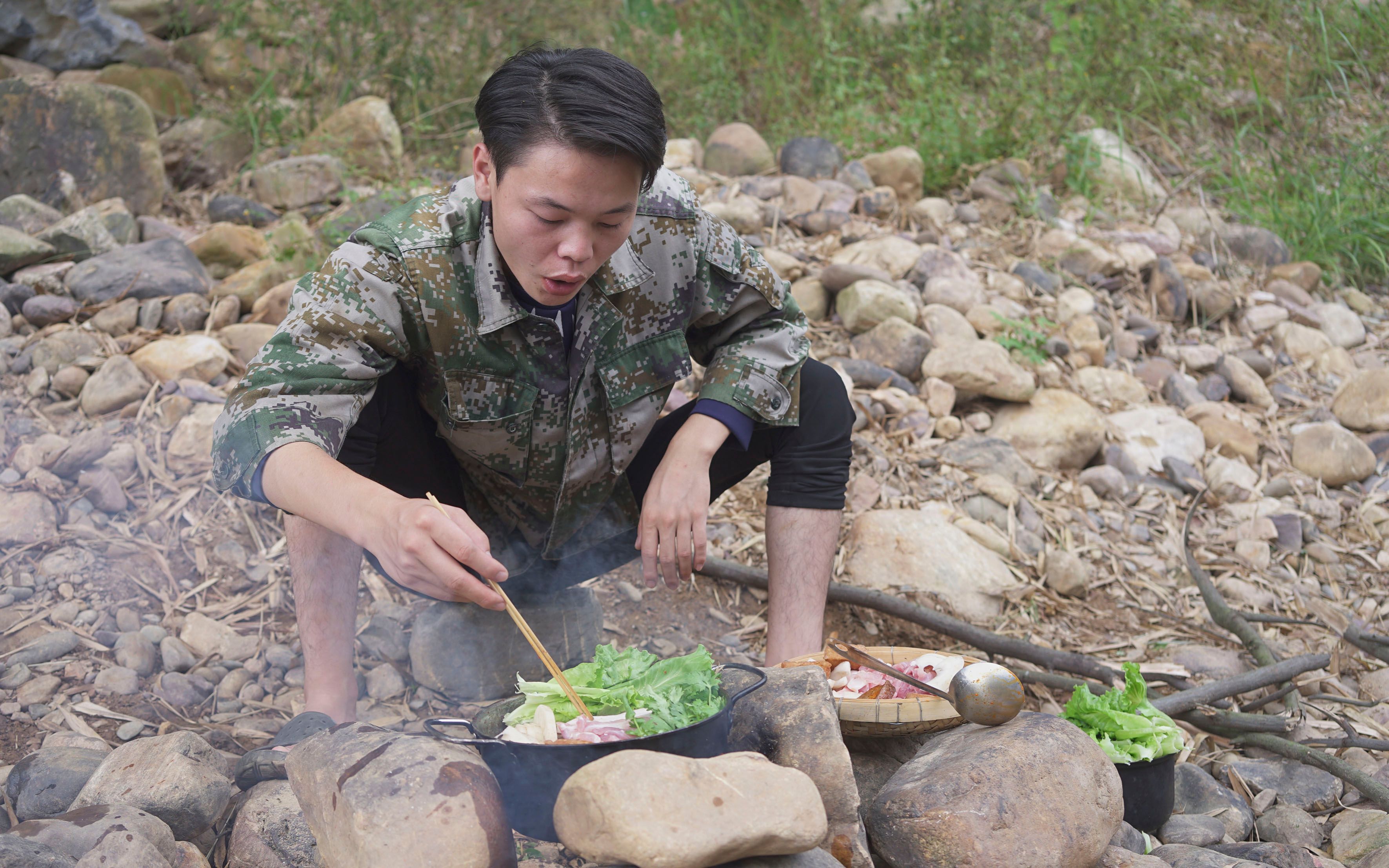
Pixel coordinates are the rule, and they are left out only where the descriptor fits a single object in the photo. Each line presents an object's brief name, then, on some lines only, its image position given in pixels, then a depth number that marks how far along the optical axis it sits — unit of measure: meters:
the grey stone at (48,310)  4.04
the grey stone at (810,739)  1.97
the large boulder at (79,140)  4.82
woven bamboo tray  2.23
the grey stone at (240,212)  5.11
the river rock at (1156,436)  4.64
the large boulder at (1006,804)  1.91
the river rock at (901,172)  5.87
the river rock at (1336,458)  4.62
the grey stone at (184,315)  4.16
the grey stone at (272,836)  1.91
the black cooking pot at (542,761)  1.78
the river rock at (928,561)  3.60
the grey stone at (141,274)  4.20
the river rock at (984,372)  4.49
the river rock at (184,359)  3.88
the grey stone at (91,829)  1.77
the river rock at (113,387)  3.71
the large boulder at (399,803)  1.63
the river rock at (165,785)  1.97
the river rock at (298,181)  5.24
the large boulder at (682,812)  1.60
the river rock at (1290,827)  2.50
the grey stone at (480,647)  2.94
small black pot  2.38
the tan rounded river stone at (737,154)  5.96
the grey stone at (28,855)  1.62
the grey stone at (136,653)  2.88
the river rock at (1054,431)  4.45
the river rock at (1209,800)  2.53
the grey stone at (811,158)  5.96
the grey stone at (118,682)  2.78
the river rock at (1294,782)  2.68
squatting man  2.09
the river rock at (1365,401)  4.95
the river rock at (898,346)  4.62
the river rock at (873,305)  4.73
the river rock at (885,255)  5.16
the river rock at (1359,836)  2.35
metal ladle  2.12
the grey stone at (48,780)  2.08
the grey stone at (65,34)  5.78
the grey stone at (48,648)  2.81
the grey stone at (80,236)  4.36
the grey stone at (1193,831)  2.44
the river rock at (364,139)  5.55
